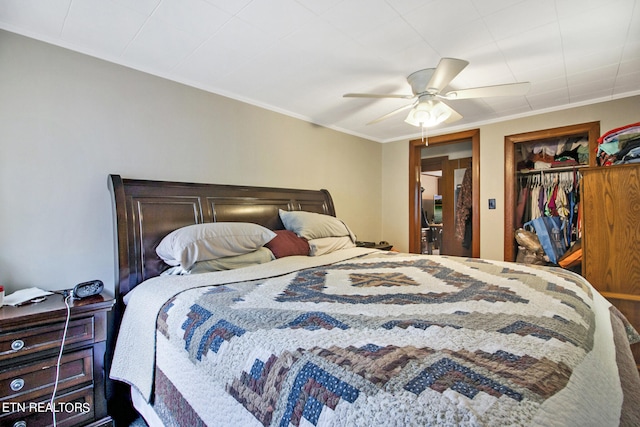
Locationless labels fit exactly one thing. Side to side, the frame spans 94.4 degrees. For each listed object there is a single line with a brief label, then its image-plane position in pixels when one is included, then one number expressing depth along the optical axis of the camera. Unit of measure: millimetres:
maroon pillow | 2389
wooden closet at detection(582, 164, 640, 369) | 1911
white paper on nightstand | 1519
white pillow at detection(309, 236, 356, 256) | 2602
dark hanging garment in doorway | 4855
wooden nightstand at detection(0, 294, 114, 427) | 1369
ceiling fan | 1901
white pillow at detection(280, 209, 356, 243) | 2697
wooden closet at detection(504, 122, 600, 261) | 3285
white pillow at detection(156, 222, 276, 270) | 1879
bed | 634
